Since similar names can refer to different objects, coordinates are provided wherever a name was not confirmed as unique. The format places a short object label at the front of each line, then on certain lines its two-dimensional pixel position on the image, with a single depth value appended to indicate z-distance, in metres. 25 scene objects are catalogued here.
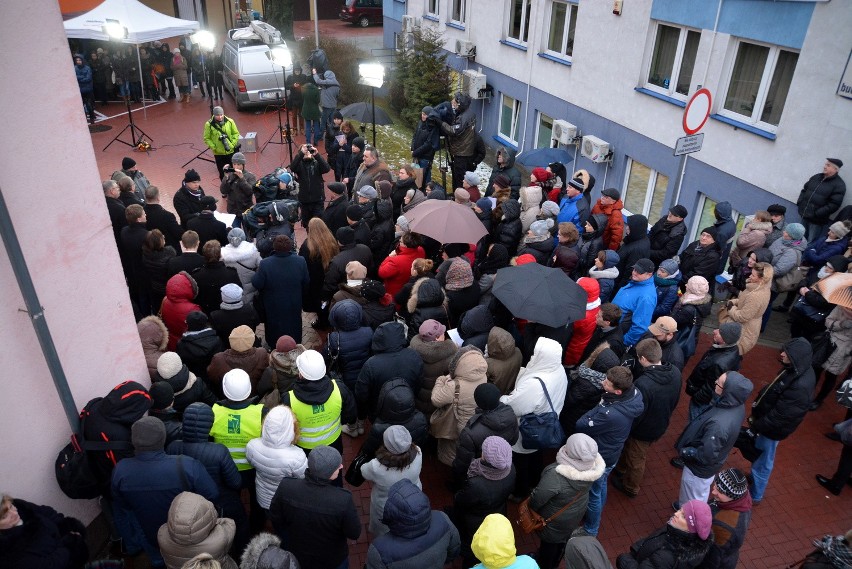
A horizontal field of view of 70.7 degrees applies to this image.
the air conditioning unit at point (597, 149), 12.09
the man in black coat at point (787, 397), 5.16
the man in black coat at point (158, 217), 7.66
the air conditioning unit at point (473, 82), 16.30
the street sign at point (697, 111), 6.93
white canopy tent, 13.38
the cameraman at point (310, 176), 9.64
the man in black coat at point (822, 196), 7.78
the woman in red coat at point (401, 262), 7.07
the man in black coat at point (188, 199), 8.32
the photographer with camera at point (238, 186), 9.20
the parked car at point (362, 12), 34.59
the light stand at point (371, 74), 11.25
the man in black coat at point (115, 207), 7.48
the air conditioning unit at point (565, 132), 12.87
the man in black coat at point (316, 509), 3.75
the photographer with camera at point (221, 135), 11.58
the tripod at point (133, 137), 14.88
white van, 17.62
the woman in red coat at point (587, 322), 6.05
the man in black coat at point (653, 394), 5.09
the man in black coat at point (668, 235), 7.74
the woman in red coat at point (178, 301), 5.85
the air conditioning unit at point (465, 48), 16.73
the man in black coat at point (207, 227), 7.57
